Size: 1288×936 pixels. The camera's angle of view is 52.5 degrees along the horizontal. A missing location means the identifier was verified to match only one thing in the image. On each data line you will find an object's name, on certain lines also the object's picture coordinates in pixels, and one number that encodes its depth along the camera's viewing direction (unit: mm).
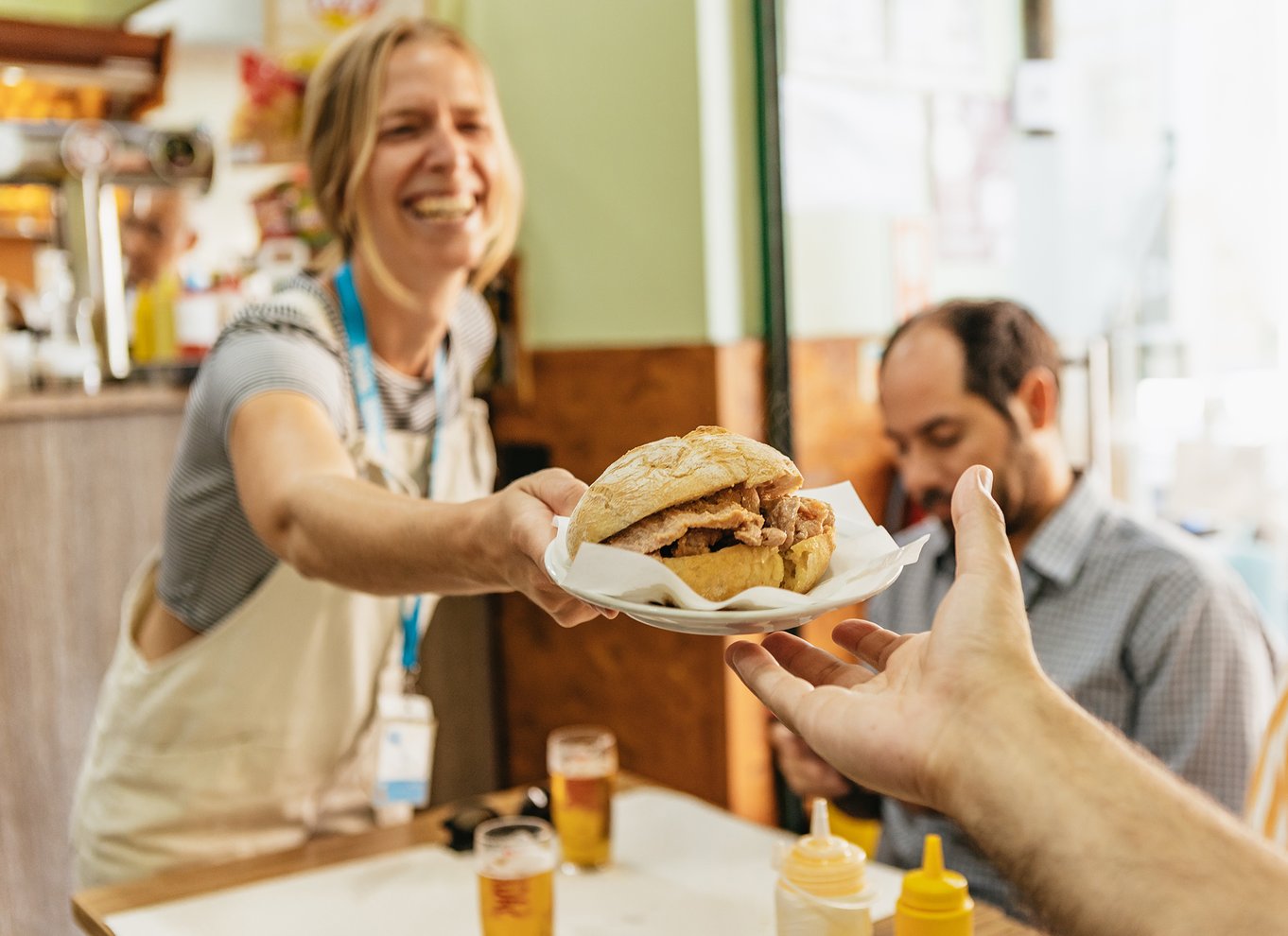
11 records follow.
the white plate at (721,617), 817
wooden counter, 2416
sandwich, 903
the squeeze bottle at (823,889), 1087
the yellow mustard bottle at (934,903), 1034
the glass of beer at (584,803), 1476
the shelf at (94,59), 3754
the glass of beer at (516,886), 1211
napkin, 848
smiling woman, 1576
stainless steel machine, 2791
